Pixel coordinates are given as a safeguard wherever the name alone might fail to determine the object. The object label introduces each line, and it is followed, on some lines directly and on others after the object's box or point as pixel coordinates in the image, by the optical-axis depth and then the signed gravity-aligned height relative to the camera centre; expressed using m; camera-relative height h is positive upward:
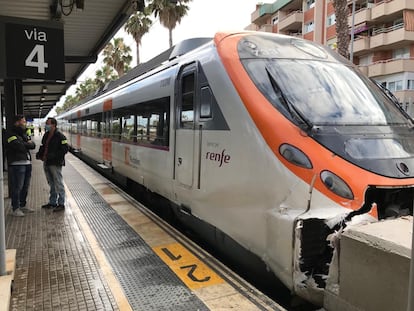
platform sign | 4.48 +0.79
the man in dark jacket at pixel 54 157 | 7.07 -0.63
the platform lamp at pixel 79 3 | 7.16 +2.01
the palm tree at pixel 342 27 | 14.33 +3.41
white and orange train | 3.41 -0.25
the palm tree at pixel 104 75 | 45.55 +5.20
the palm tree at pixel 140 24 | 32.17 +7.53
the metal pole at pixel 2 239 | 3.69 -1.06
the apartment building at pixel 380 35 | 29.61 +7.01
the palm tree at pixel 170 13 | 27.59 +7.26
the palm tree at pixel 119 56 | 39.62 +6.22
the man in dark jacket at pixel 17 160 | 6.68 -0.66
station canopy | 8.14 +2.24
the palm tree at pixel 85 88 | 61.64 +5.30
